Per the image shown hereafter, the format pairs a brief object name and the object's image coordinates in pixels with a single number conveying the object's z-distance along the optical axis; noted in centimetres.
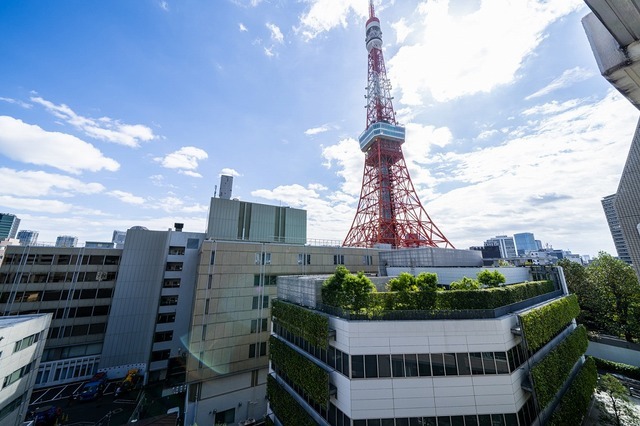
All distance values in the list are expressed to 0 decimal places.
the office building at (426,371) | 1229
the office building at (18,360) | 1619
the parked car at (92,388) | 2488
